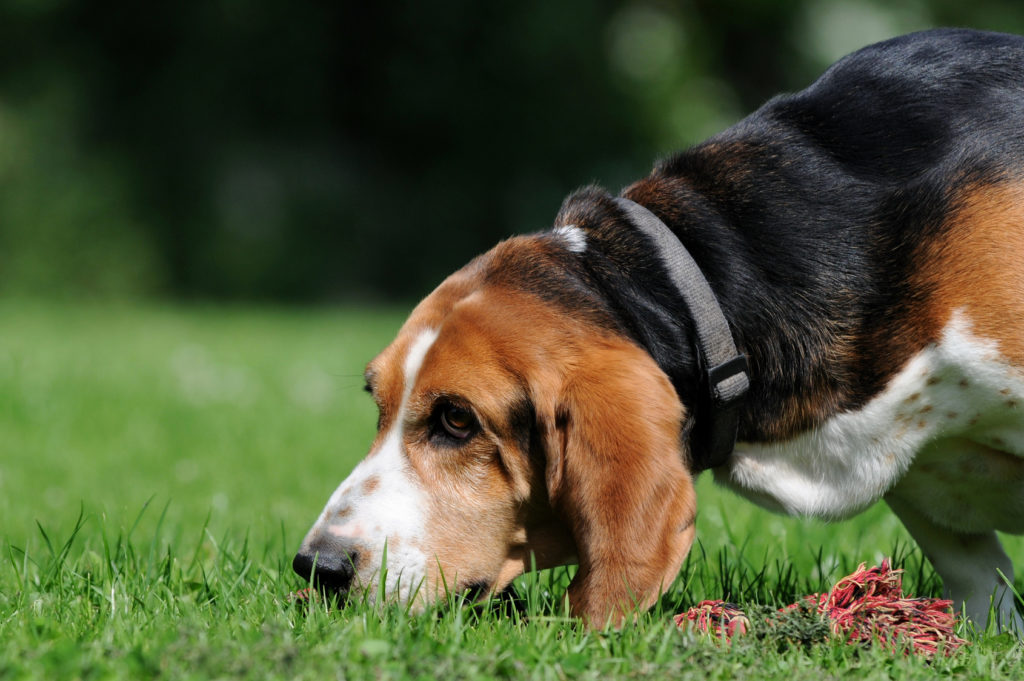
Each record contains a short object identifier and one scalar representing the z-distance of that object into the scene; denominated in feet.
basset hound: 21.52
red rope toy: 21.35
